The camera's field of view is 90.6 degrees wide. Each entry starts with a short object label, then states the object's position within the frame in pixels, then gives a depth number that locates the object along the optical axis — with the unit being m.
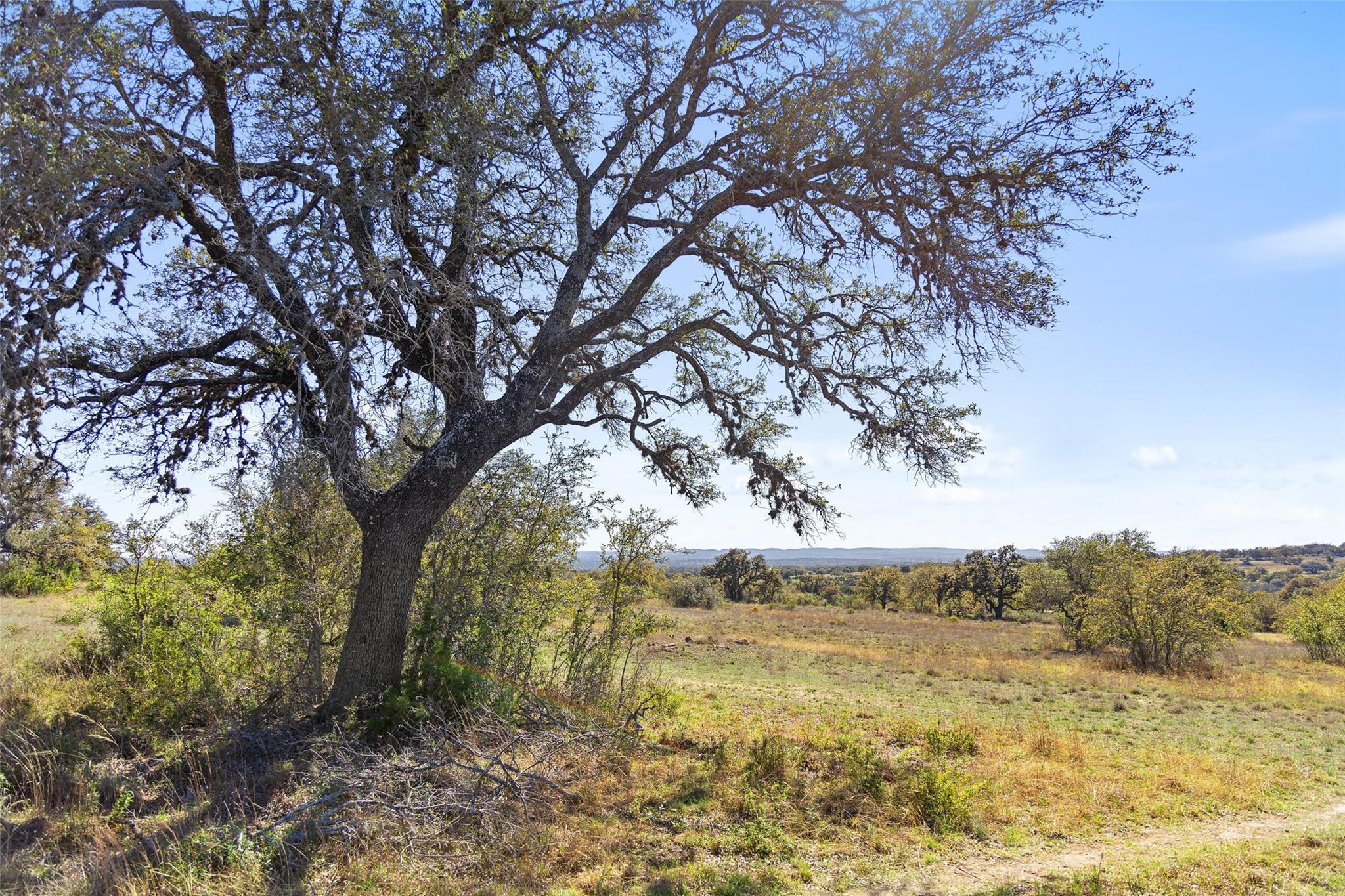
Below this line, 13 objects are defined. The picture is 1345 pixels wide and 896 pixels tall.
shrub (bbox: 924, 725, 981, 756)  9.03
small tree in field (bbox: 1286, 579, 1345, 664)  26.78
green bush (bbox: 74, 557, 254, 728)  7.34
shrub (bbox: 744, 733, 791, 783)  7.20
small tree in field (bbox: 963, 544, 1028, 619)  53.31
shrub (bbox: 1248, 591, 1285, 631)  46.62
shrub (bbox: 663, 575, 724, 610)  46.59
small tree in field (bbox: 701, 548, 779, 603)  58.22
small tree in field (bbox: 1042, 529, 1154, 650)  24.50
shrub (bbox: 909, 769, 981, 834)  6.32
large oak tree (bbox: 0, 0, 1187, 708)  5.71
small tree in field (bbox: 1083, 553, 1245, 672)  21.42
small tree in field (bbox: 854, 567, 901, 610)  58.97
